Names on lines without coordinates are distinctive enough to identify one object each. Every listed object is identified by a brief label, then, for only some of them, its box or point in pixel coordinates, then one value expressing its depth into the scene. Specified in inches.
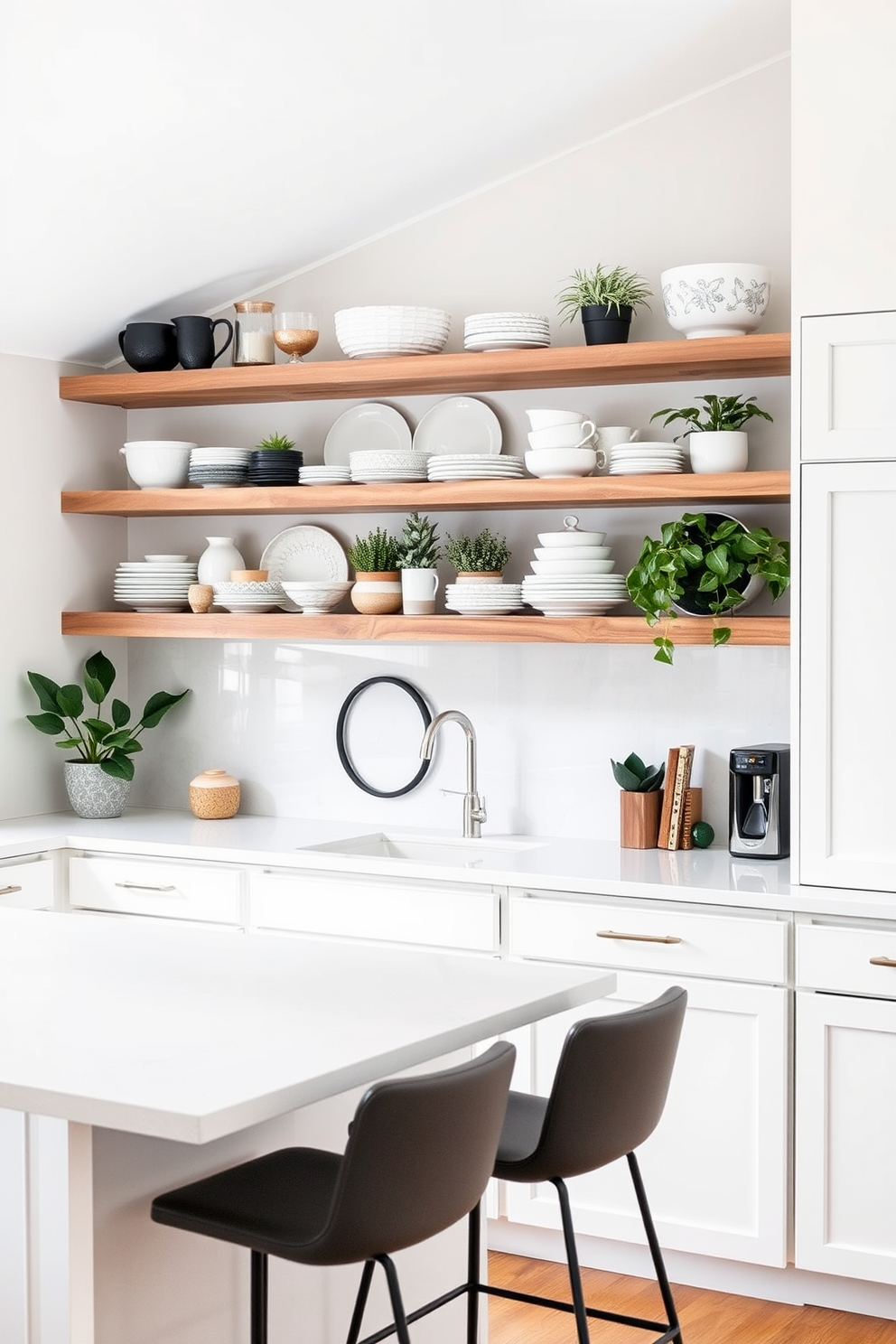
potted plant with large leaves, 177.3
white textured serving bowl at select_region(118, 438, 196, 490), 177.6
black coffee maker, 144.3
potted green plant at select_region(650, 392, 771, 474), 147.6
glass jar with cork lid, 171.6
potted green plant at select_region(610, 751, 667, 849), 154.6
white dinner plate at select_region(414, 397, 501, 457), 166.7
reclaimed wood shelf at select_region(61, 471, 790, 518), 145.6
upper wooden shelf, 146.6
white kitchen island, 72.6
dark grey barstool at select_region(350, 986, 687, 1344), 85.7
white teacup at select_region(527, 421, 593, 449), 153.7
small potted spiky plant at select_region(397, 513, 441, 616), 163.9
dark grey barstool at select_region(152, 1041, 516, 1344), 71.5
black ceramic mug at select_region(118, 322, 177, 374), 175.0
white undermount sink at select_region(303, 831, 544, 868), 160.9
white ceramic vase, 176.7
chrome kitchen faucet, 162.7
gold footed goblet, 169.8
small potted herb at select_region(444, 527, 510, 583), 160.4
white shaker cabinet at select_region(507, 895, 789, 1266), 131.3
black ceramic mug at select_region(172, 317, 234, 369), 173.8
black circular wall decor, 172.6
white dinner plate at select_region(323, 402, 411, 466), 171.5
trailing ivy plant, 143.9
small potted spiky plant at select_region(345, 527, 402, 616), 165.6
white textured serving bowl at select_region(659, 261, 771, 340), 145.0
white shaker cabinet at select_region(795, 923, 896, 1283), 126.8
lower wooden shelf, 145.8
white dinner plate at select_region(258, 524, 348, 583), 176.4
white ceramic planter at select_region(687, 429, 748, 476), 147.5
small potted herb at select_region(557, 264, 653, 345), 152.9
